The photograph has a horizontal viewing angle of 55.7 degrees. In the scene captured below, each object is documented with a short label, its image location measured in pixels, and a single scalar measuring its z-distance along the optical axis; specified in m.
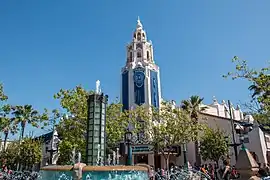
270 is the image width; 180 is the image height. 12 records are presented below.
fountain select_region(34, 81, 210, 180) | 8.11
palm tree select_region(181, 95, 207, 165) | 34.31
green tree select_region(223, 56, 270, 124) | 13.86
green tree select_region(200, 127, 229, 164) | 28.14
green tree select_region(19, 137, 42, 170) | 36.06
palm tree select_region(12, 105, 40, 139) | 39.00
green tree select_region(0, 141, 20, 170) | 37.86
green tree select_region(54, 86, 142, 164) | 23.59
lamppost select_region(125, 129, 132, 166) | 19.78
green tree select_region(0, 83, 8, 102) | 19.42
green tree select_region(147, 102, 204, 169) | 28.67
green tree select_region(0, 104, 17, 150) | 19.67
